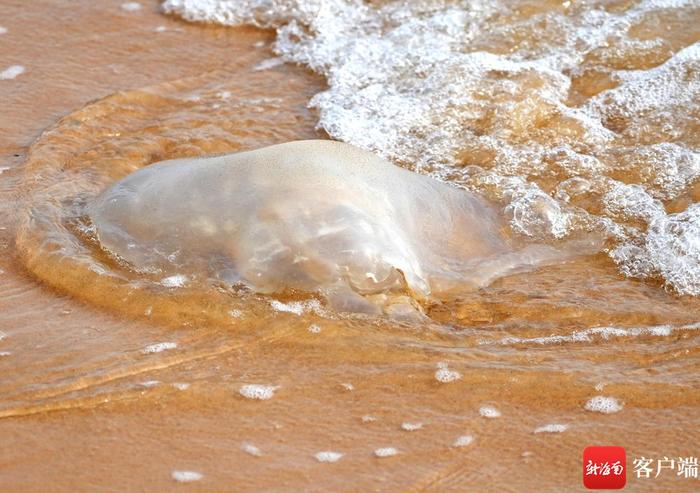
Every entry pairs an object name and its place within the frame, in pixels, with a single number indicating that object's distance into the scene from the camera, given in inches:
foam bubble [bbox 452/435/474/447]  204.1
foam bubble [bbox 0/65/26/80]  373.1
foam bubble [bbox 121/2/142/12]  439.2
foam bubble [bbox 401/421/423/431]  208.1
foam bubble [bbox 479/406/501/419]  213.5
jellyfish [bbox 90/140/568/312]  247.6
